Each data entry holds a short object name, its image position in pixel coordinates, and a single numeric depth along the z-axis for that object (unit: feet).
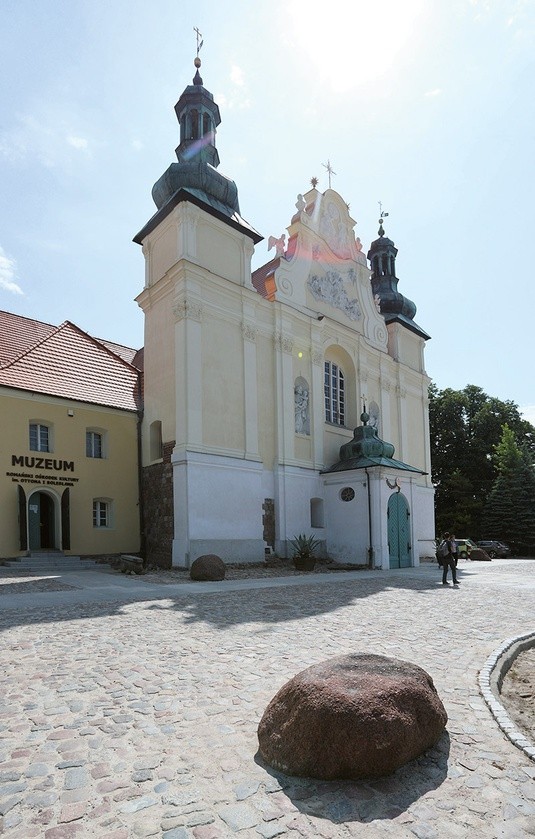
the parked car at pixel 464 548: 103.19
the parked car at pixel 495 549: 123.44
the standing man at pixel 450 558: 53.47
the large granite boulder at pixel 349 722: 11.91
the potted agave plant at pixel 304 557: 68.39
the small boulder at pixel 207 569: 53.26
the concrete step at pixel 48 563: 61.98
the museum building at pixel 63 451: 67.21
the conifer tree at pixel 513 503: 133.59
